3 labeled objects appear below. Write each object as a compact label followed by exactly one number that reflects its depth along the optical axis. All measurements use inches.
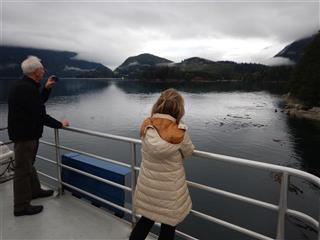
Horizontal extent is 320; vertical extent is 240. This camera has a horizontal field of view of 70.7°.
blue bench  128.7
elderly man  114.1
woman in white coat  76.9
